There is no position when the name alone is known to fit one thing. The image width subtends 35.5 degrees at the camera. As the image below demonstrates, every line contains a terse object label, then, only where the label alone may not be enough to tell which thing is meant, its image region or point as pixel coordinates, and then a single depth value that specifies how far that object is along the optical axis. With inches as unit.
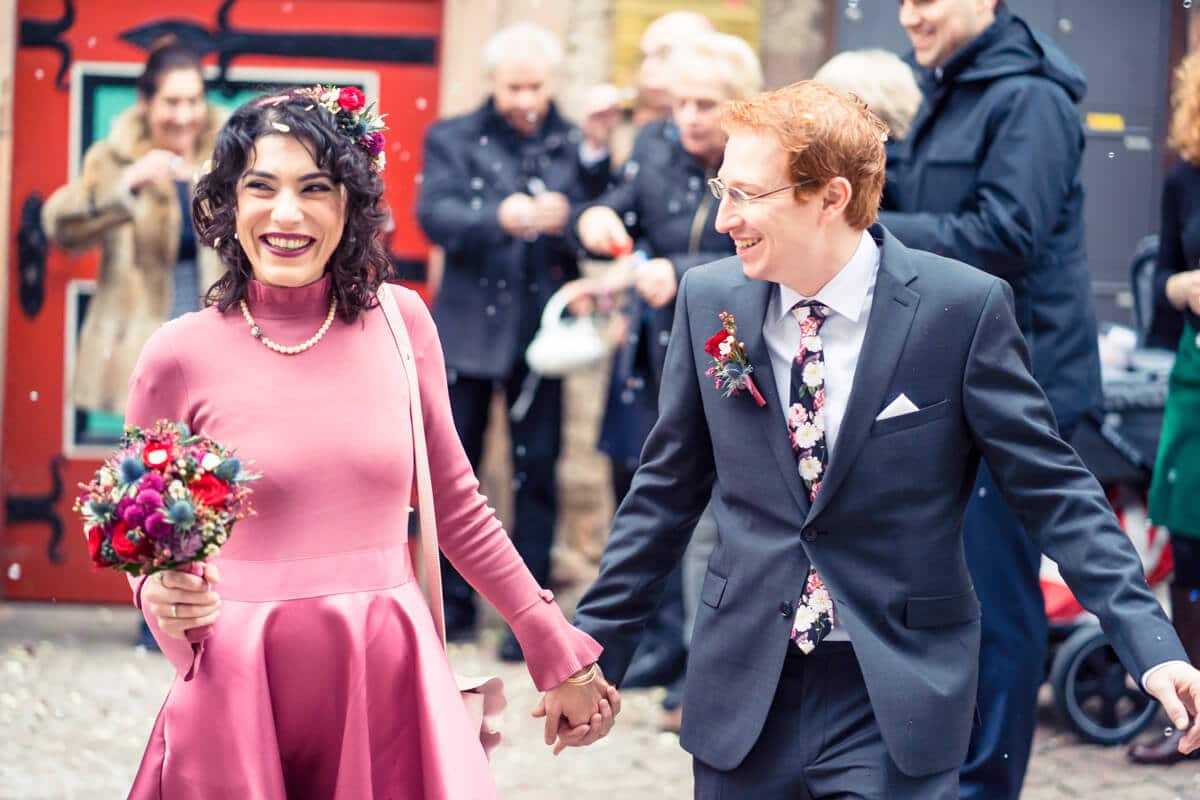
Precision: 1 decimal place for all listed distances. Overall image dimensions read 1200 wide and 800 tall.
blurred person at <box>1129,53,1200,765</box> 247.6
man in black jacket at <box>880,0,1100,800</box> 207.9
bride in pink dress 135.8
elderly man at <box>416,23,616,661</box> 308.5
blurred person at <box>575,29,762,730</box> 258.1
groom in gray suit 140.6
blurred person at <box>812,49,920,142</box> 231.5
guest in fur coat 308.8
